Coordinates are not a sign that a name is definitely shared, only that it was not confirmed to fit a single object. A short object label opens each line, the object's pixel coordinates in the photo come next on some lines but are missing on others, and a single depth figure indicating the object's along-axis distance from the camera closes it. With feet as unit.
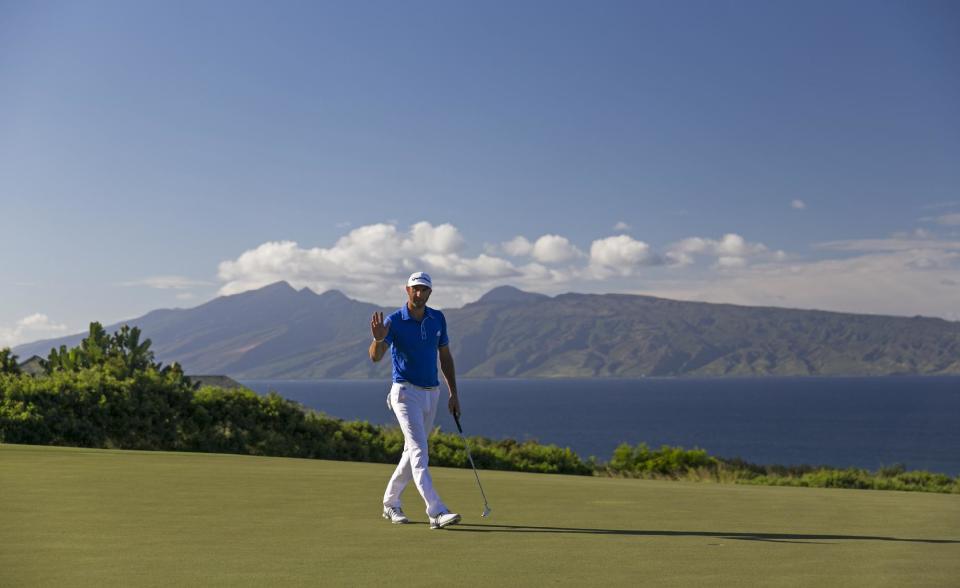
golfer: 30.86
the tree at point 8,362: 111.45
